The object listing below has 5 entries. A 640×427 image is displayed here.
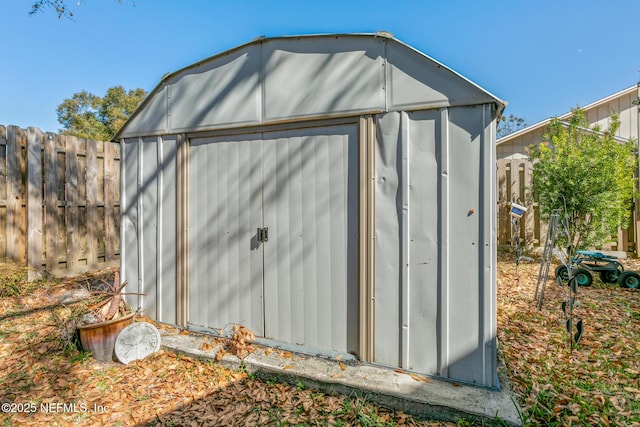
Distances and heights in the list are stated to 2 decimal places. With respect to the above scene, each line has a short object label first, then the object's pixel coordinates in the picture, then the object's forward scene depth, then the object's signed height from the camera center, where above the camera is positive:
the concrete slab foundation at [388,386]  2.03 -1.26
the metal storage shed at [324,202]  2.29 +0.10
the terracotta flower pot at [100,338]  2.83 -1.12
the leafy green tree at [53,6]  4.29 +2.89
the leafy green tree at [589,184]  5.59 +0.51
